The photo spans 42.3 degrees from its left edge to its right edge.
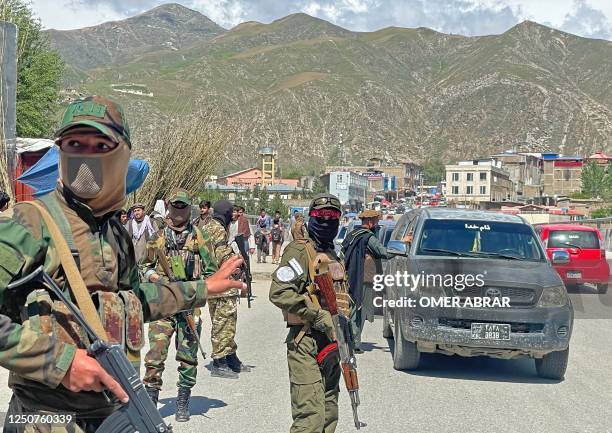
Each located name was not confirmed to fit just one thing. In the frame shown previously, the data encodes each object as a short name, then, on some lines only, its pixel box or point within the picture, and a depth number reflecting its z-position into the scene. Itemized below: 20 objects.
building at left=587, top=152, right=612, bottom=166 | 170.38
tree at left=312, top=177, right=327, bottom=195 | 148.81
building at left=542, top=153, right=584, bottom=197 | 181.25
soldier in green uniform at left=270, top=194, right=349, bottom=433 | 4.89
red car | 19.22
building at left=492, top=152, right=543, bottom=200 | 177.75
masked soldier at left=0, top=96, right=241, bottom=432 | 2.37
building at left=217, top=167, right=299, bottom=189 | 162.41
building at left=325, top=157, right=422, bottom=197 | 174.25
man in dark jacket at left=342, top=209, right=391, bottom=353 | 9.84
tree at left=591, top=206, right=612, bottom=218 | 94.15
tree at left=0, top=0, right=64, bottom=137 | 29.55
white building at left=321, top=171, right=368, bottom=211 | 151.25
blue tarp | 8.58
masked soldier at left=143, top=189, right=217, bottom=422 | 6.84
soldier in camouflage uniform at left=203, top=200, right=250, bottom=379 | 8.15
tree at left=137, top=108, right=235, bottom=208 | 18.25
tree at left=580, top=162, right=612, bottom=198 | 142.50
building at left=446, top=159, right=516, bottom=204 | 156.38
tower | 169.50
